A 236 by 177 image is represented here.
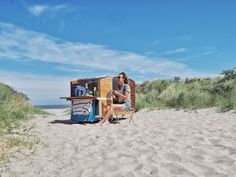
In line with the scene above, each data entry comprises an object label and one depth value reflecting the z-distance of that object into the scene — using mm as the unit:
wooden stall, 5475
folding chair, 5501
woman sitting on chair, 5272
